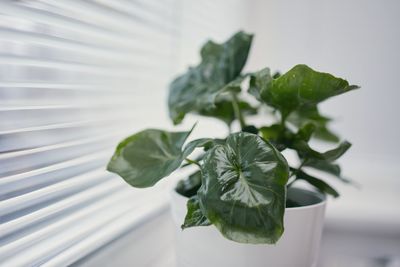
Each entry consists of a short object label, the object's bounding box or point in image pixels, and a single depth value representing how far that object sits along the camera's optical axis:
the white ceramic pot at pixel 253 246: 0.55
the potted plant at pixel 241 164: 0.43
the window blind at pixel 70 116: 0.55
